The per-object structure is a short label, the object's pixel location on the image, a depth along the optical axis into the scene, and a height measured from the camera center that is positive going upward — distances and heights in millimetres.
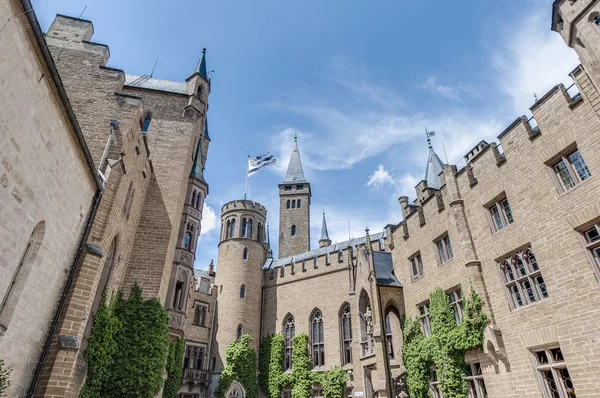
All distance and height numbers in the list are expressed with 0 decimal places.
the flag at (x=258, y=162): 35934 +20707
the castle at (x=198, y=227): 7719 +4728
